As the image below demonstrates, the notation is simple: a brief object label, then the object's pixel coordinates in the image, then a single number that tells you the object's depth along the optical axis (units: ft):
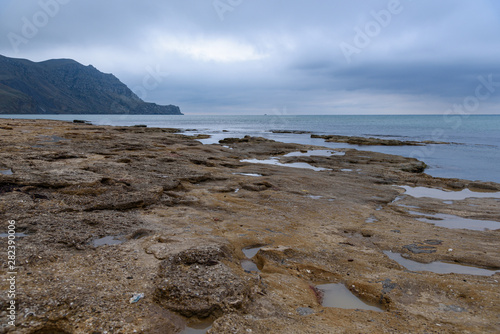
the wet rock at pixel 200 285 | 14.32
